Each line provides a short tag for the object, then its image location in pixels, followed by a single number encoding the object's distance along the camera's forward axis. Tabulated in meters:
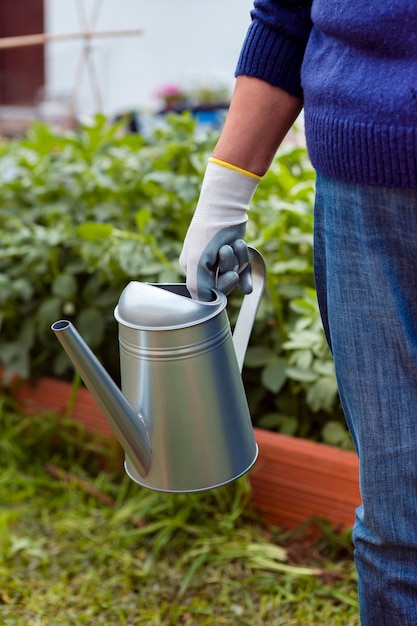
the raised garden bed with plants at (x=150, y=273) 1.88
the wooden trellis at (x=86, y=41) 3.15
